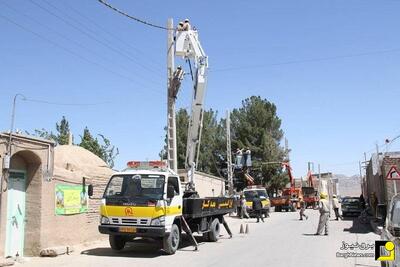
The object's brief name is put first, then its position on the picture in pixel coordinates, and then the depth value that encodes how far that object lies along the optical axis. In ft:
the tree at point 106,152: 190.05
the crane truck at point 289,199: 165.68
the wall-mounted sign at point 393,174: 62.38
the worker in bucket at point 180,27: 77.27
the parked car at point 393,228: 21.25
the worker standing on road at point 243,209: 120.26
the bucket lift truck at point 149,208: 47.98
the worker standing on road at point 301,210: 108.31
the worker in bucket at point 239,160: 166.83
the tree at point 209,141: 224.12
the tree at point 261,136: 224.53
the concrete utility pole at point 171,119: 76.33
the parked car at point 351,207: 122.93
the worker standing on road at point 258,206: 109.29
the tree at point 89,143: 178.70
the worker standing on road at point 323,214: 69.10
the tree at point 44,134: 188.03
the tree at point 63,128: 201.57
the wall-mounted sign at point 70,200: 52.29
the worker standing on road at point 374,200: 106.88
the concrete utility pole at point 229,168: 141.90
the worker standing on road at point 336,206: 108.37
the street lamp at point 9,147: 43.42
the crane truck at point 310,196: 192.34
